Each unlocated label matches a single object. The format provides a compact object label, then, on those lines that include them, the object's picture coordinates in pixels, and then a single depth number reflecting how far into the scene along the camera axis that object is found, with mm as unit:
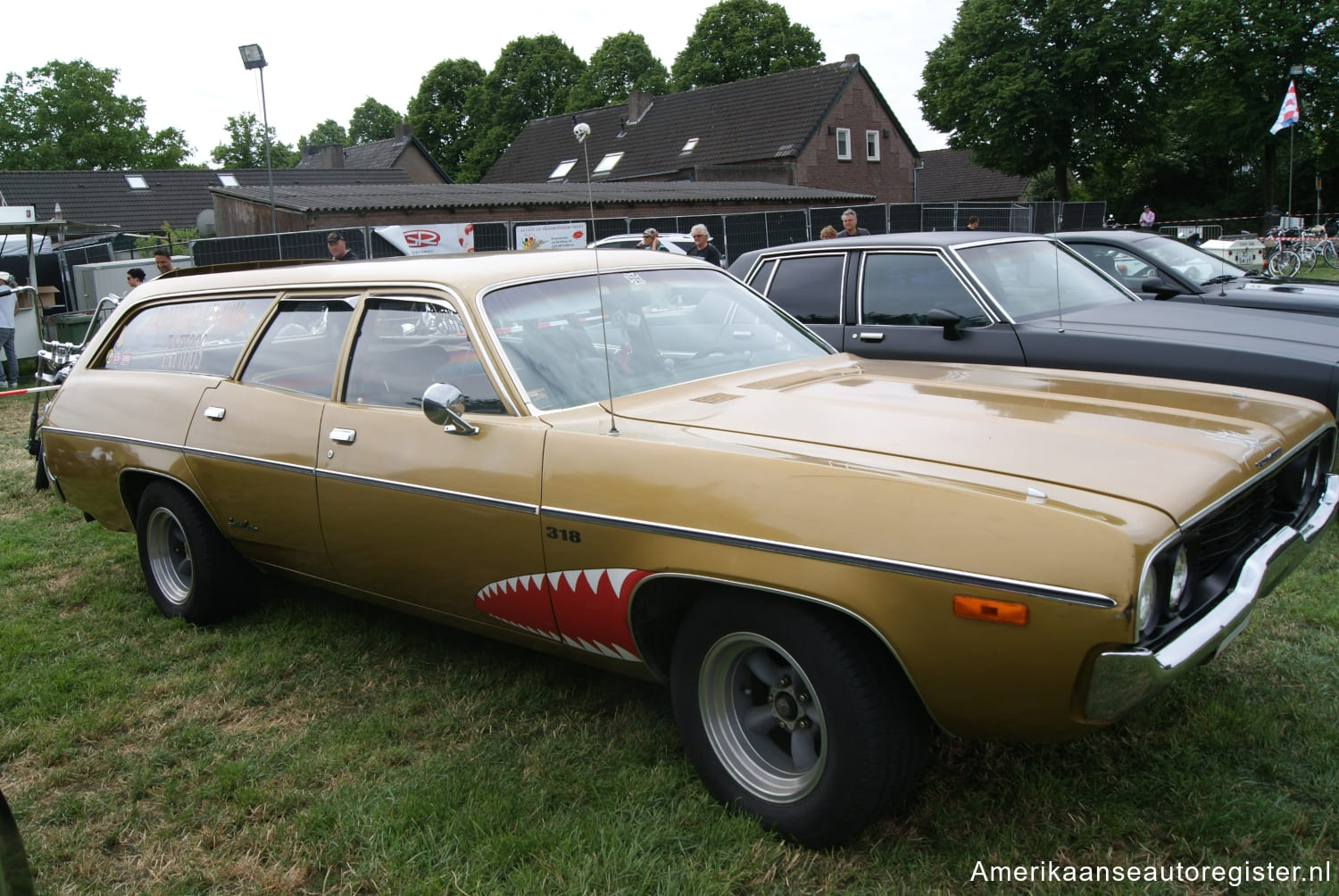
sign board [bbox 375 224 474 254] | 20595
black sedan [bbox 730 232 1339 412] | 5031
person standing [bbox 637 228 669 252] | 11859
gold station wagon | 2188
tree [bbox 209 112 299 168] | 81625
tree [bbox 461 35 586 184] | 60000
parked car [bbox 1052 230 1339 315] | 6848
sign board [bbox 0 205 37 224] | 12133
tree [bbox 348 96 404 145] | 84562
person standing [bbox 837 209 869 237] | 10469
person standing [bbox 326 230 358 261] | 11219
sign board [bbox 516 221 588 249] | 21297
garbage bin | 13469
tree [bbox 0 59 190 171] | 53500
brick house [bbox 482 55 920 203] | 40188
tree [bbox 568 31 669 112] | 56562
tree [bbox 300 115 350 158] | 98188
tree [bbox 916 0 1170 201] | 36594
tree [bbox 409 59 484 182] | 64062
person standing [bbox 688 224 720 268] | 10695
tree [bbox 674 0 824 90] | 52844
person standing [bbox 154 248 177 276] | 11422
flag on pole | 20172
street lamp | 15969
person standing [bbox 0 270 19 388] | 11959
